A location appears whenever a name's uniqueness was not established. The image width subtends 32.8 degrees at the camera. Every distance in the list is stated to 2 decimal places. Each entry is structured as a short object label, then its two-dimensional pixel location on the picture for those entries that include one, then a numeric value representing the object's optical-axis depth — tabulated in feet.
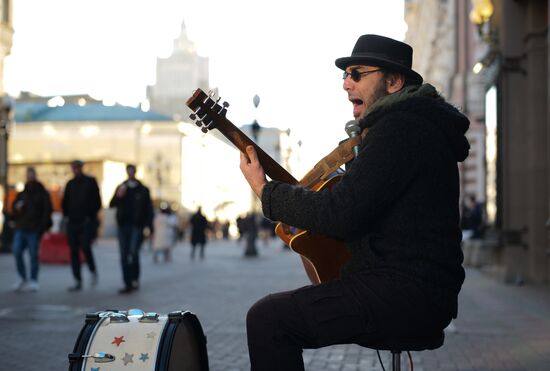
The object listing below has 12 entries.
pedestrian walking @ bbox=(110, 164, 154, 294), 44.73
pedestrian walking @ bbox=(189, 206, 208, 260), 95.91
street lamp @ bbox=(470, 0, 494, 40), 58.29
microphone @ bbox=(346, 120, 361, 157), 11.32
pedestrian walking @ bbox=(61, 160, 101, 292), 45.73
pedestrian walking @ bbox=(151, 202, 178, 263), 84.17
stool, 10.82
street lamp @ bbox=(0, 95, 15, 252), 90.53
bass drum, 11.42
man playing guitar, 10.55
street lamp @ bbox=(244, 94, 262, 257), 102.91
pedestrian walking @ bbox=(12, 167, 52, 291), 45.91
